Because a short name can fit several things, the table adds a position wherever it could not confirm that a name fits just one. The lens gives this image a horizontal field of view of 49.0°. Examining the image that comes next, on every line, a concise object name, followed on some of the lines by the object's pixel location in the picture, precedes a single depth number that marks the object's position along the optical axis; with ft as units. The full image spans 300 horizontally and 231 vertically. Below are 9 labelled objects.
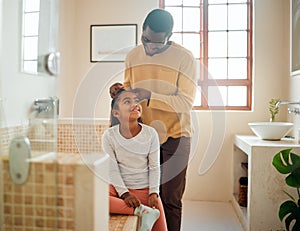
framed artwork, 10.63
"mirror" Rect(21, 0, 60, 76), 3.76
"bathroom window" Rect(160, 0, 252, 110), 10.84
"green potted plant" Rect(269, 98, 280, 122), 9.27
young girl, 5.47
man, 6.02
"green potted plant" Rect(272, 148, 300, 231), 6.49
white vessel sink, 8.05
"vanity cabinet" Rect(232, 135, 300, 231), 7.32
